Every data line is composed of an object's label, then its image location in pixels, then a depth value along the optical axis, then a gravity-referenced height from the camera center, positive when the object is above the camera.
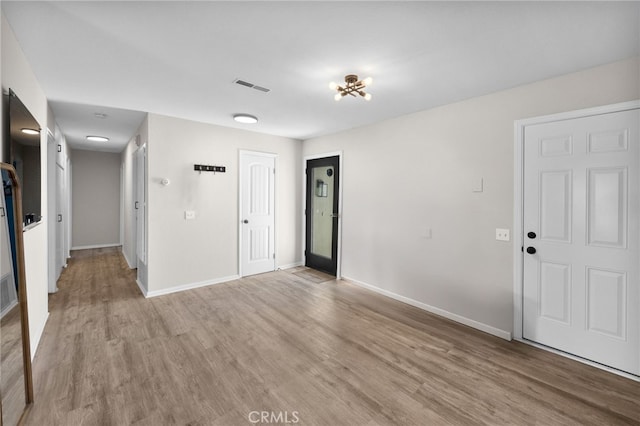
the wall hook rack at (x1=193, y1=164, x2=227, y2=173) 4.25 +0.63
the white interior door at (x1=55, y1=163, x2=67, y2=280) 4.50 -0.14
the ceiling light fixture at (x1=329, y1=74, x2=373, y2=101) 2.49 +1.10
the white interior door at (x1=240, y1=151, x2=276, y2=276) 4.82 -0.05
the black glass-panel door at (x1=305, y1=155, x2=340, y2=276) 4.92 -0.07
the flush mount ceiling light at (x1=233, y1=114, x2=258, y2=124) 3.86 +1.26
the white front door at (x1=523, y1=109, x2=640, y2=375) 2.24 -0.24
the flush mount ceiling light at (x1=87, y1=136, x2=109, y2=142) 5.46 +1.41
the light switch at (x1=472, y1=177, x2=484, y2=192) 3.03 +0.26
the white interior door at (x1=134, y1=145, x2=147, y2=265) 4.12 +0.08
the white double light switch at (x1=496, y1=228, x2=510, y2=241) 2.86 -0.26
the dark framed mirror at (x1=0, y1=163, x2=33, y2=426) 1.62 -0.63
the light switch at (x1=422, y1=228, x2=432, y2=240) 3.51 -0.30
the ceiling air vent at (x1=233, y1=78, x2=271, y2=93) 2.73 +1.24
